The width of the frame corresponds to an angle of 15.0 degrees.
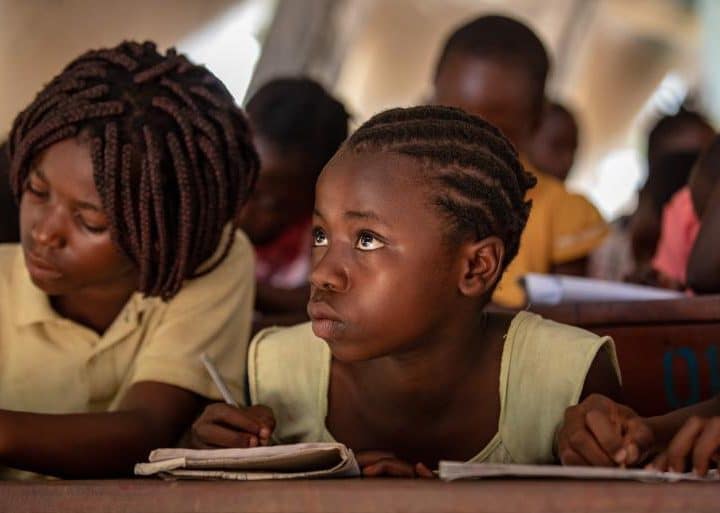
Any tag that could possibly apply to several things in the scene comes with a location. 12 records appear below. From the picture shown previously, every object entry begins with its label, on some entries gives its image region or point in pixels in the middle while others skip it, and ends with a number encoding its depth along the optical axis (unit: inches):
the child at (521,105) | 120.7
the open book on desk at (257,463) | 73.9
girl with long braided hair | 88.6
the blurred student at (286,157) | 116.1
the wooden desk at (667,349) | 90.0
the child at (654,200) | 150.4
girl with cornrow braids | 80.7
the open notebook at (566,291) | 100.7
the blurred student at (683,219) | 110.2
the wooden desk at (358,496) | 69.4
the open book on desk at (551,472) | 70.4
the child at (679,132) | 176.8
